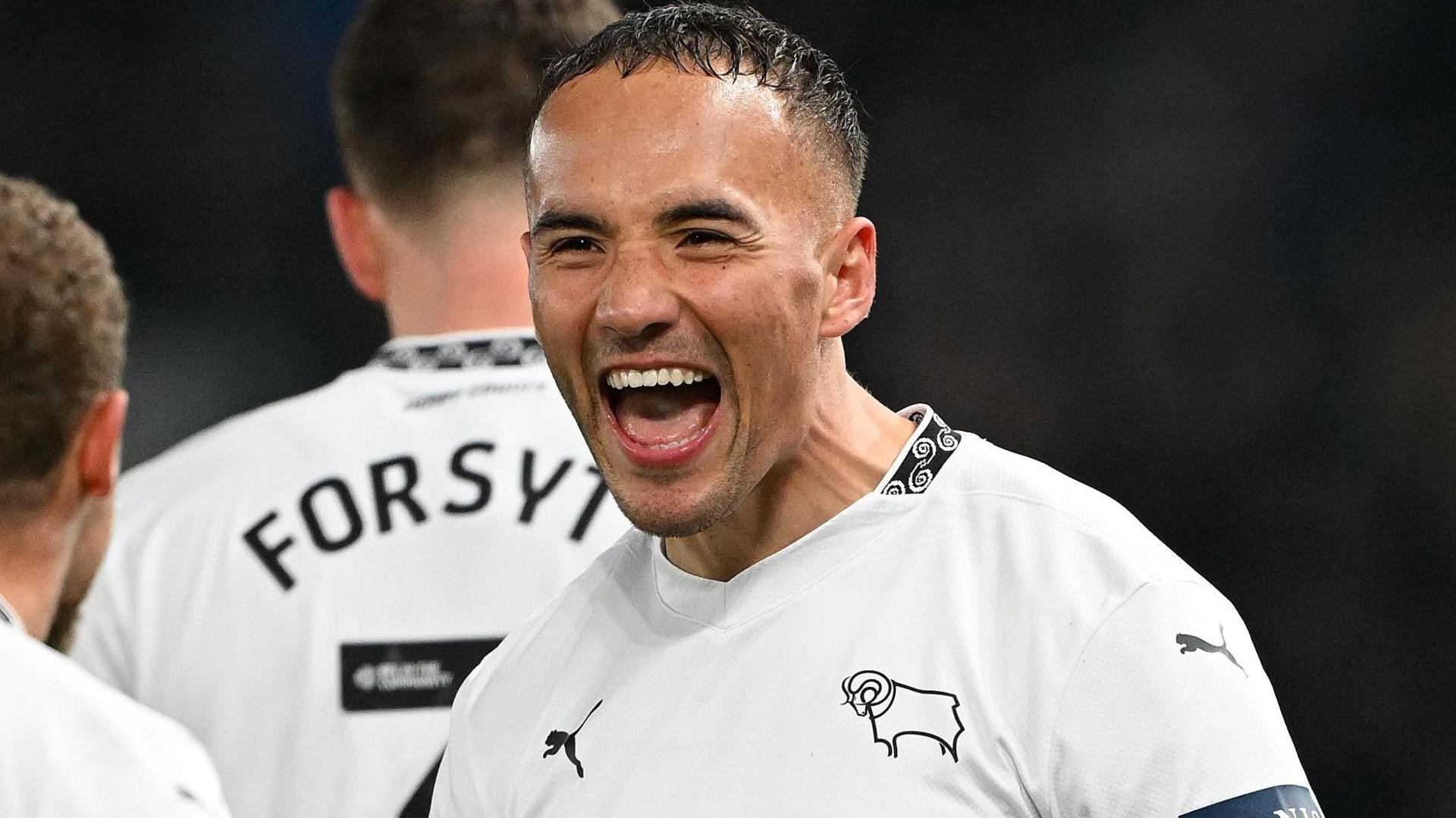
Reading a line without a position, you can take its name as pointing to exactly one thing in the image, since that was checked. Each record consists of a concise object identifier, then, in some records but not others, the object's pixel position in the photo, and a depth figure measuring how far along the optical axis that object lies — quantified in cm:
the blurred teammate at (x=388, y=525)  873
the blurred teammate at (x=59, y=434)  827
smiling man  831
